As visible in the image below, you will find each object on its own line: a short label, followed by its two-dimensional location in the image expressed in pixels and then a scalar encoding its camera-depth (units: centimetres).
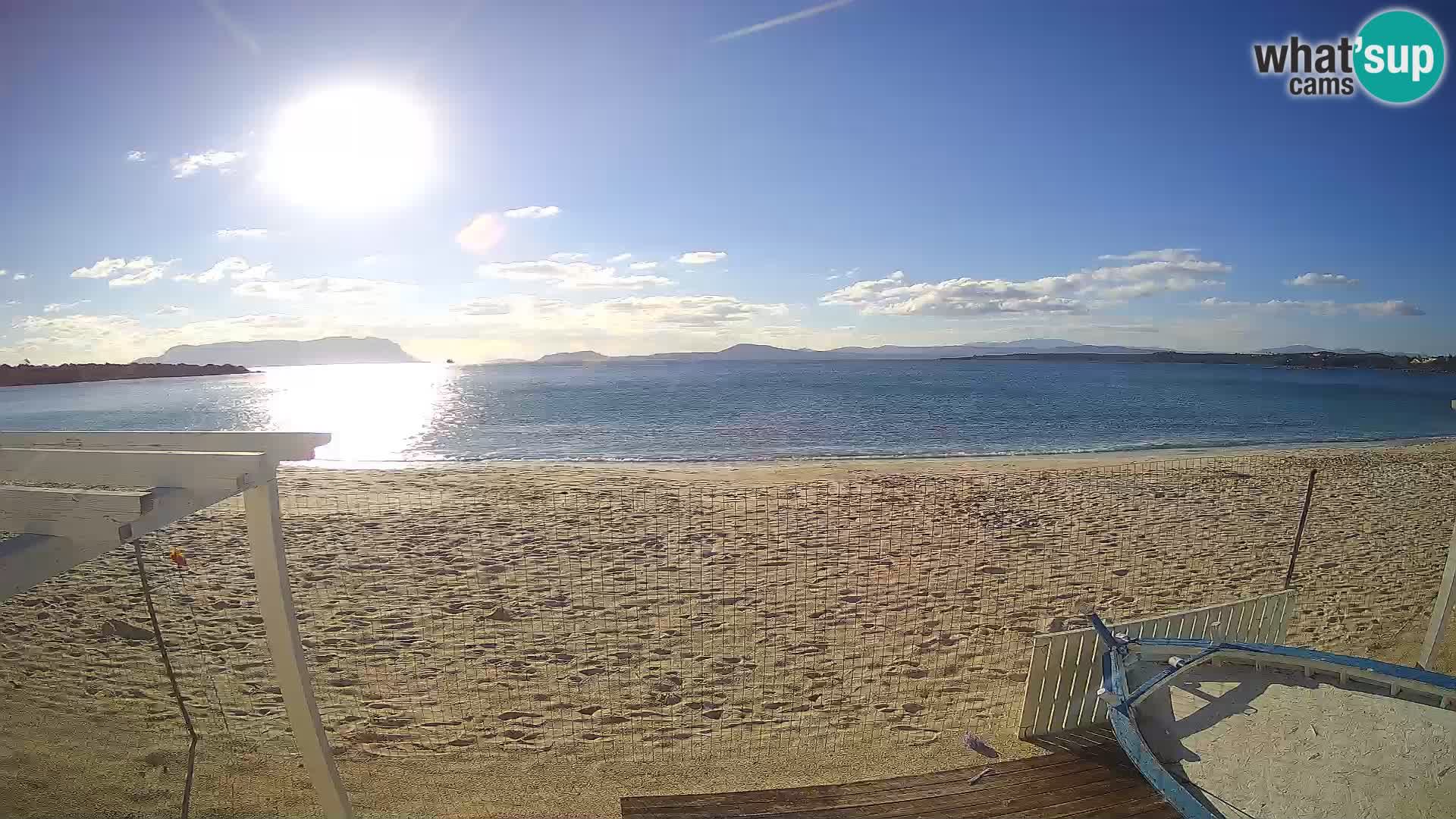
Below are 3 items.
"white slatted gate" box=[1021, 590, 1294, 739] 500
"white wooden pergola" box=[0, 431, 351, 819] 223
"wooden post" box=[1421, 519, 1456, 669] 568
